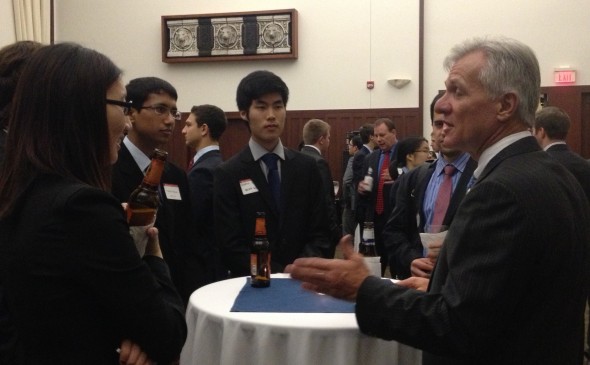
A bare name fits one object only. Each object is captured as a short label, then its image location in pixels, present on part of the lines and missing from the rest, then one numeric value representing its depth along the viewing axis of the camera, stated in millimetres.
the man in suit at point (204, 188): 3109
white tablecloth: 2010
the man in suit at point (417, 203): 2934
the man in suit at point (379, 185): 5812
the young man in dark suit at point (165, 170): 2709
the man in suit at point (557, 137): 4121
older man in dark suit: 1504
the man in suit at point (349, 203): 7538
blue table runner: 2197
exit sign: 10336
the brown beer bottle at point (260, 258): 2568
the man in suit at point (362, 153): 7367
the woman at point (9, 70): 2039
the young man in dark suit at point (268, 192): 3133
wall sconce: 10938
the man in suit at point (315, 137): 6625
